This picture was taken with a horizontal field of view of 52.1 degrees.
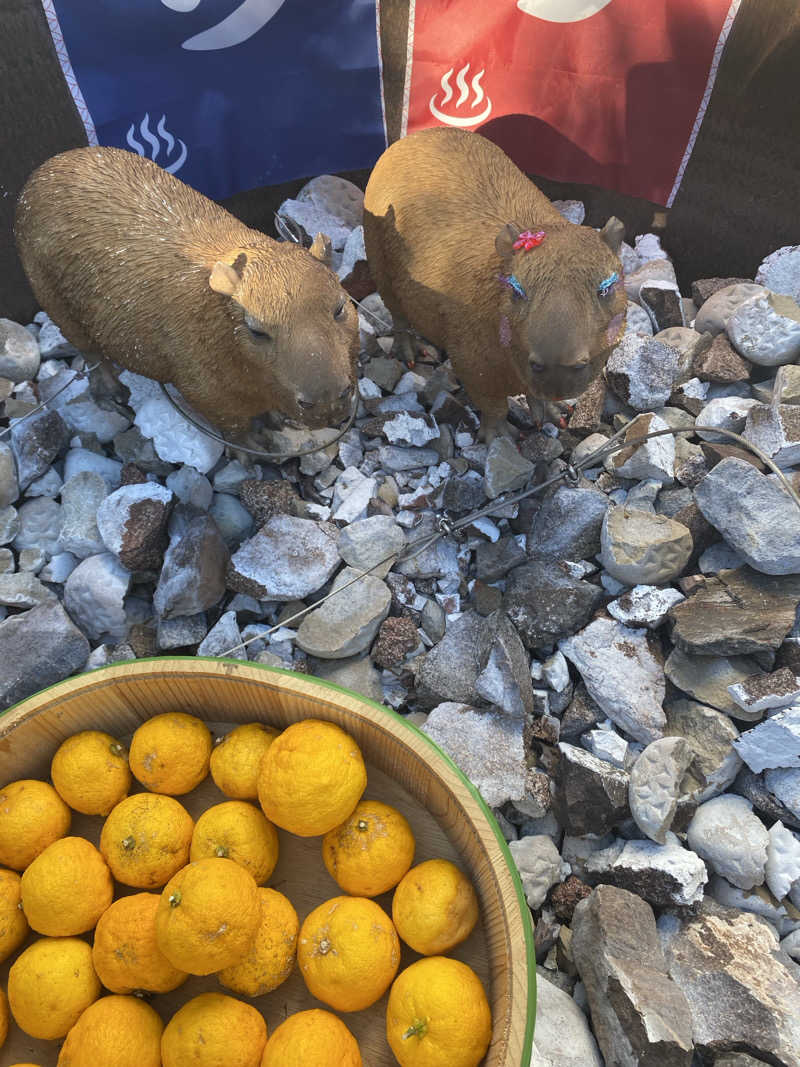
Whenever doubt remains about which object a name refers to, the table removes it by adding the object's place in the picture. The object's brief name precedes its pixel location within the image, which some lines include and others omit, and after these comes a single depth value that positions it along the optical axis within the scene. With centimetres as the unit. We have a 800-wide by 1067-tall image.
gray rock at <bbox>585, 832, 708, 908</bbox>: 73
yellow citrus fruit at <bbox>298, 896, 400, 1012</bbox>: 52
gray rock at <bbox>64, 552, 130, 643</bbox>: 91
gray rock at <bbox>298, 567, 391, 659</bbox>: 88
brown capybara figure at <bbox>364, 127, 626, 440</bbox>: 76
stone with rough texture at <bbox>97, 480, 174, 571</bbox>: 91
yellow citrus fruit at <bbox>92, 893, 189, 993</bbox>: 52
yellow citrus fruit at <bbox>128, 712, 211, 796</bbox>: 60
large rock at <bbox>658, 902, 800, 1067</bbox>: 66
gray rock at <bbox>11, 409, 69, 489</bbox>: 102
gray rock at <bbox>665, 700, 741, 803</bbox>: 79
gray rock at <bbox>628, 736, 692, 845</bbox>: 75
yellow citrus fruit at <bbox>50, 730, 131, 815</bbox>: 60
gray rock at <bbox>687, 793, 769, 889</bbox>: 75
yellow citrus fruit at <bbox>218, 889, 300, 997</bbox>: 53
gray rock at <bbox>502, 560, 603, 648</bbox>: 87
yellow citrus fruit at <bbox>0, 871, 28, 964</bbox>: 56
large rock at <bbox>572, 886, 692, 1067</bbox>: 63
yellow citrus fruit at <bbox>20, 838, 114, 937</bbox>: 55
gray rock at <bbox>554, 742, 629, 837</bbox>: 76
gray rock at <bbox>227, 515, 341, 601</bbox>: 90
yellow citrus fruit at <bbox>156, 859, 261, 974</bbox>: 48
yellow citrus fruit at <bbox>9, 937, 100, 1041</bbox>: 53
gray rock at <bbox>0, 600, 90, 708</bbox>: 85
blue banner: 100
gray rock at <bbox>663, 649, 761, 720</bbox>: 82
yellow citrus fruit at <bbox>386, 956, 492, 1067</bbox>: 50
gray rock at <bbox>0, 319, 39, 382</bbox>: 112
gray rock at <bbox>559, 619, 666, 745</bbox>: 82
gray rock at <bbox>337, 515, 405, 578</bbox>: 94
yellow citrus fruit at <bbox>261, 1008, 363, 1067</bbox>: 48
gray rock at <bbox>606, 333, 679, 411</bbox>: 101
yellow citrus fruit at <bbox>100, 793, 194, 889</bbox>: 57
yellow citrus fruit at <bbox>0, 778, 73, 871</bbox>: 58
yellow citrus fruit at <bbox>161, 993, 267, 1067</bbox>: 49
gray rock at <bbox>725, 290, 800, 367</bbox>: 98
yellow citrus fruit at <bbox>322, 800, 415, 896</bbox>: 56
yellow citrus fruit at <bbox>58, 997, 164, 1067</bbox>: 50
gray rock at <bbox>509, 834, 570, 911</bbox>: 75
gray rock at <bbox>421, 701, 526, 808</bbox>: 80
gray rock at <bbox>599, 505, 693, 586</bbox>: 87
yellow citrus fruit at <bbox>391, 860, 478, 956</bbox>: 54
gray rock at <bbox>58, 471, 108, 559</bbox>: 96
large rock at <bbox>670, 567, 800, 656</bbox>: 81
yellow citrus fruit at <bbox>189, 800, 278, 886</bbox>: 56
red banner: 104
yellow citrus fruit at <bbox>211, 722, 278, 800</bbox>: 59
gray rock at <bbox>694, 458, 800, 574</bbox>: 82
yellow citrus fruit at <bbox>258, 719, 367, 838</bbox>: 55
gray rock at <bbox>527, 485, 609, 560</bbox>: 92
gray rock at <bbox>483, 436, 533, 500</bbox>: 96
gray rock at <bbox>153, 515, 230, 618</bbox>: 89
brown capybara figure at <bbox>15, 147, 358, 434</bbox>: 81
